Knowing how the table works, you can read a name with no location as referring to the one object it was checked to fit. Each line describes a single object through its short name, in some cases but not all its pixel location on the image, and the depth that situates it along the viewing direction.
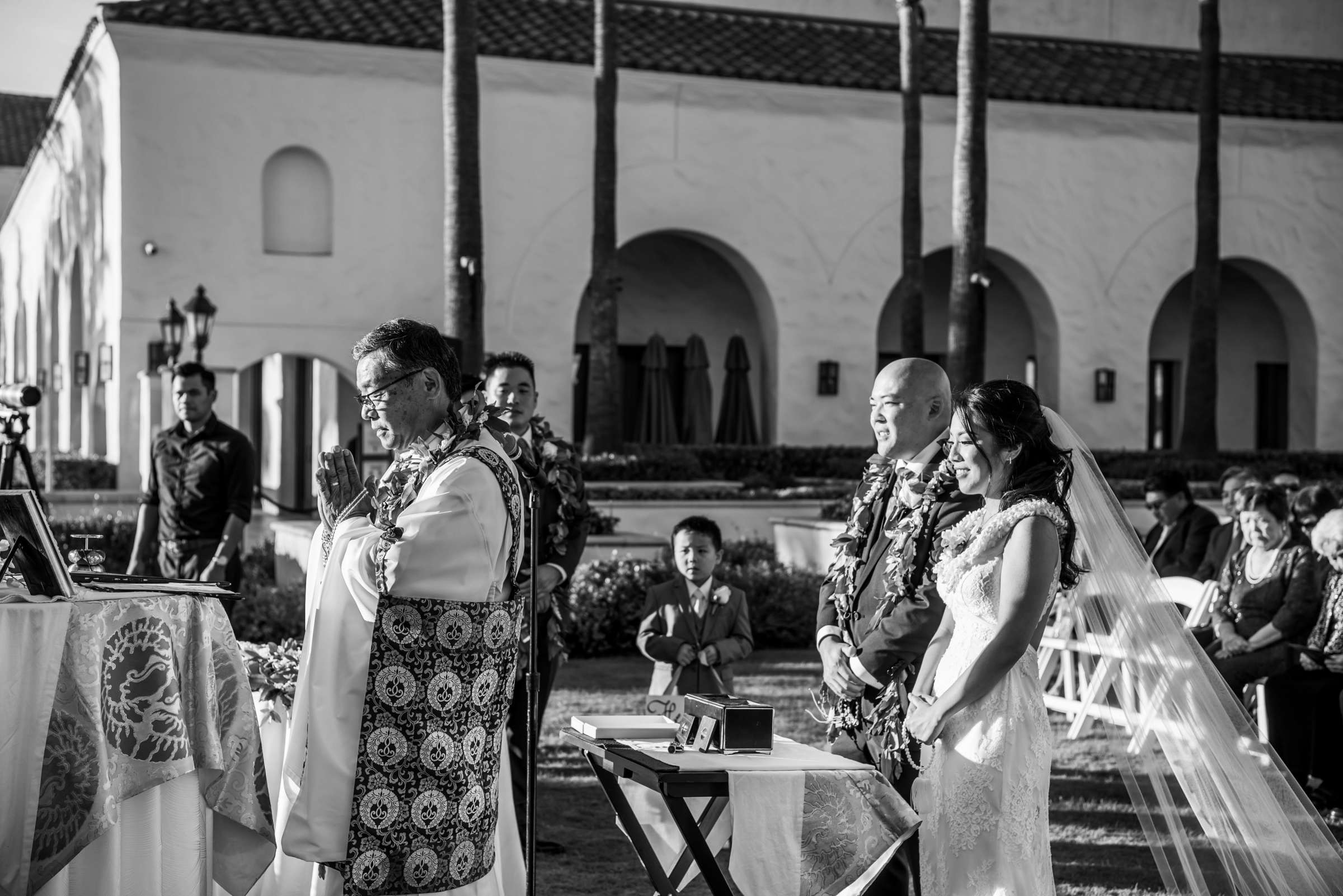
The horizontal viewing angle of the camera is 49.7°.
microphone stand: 4.07
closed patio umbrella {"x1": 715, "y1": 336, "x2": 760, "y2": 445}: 22.34
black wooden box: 4.15
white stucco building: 19.31
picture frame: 4.08
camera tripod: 5.17
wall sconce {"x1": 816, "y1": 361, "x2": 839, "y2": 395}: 22.44
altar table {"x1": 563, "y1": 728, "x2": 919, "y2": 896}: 3.92
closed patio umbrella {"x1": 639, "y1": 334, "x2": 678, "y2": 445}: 21.98
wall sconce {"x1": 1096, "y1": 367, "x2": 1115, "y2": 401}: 23.48
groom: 4.54
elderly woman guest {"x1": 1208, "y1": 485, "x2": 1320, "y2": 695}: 7.58
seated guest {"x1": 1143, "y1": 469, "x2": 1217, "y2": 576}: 9.93
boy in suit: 6.44
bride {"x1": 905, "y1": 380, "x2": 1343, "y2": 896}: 3.96
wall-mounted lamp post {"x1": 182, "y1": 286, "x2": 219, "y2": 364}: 15.66
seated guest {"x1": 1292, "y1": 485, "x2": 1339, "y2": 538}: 8.90
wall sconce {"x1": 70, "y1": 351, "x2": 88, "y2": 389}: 22.39
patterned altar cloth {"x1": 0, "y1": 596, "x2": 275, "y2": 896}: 4.01
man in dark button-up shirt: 7.89
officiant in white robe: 3.91
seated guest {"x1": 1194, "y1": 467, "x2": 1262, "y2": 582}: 9.50
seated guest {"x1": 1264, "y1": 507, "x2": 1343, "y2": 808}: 7.09
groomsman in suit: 5.78
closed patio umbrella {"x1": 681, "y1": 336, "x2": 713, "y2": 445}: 22.36
